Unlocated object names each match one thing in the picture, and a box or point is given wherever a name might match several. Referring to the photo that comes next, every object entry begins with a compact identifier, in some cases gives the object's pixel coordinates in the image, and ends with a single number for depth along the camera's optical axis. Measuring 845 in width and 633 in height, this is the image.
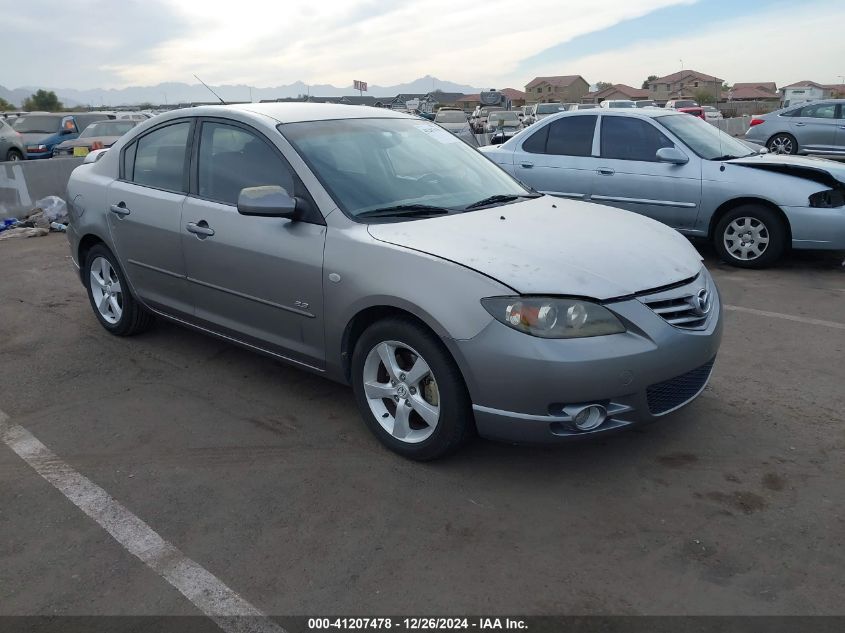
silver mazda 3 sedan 3.11
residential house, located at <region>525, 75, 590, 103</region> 96.28
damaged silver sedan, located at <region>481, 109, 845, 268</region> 7.06
